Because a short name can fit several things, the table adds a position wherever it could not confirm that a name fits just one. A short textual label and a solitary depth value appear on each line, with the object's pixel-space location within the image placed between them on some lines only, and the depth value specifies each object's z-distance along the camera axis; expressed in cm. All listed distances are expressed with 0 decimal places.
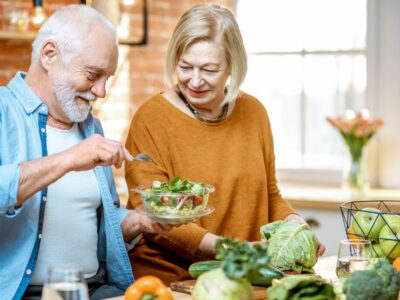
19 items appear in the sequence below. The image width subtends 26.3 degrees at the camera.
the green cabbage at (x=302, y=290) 192
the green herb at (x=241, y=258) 174
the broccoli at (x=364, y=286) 198
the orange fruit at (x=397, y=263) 238
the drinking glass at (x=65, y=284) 159
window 487
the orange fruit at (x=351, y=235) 250
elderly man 248
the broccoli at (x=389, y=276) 205
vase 459
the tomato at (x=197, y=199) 242
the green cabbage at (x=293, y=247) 248
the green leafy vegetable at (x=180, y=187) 242
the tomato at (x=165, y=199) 239
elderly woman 287
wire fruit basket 243
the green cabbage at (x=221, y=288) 183
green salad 239
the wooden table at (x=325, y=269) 229
